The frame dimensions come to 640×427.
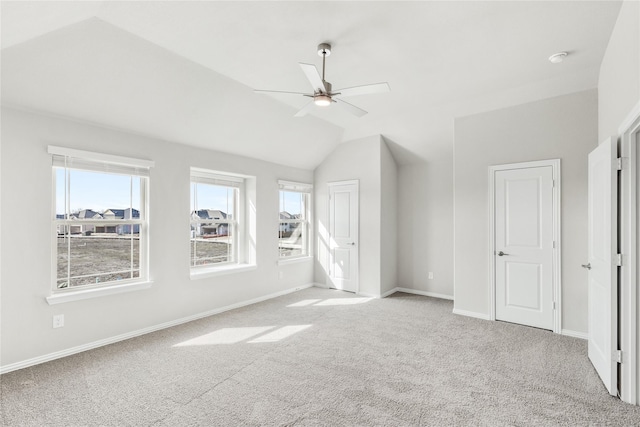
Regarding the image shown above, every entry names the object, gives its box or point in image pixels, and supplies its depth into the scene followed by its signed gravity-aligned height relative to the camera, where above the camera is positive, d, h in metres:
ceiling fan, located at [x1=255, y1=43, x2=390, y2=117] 2.53 +1.11
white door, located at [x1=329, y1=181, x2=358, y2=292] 5.64 -0.35
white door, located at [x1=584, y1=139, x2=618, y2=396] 2.39 -0.39
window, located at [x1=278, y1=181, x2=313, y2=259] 5.75 -0.07
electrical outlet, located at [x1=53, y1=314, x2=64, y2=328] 3.02 -1.02
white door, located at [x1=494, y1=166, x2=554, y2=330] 3.78 -0.37
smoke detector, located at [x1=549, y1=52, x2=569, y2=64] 3.03 +1.58
